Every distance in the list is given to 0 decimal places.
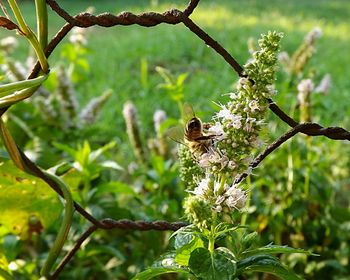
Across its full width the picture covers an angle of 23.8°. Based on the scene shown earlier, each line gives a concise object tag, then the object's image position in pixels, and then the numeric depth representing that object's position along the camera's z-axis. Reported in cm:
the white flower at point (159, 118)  56
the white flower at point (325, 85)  64
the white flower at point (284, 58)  65
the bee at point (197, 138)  25
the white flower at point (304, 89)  51
